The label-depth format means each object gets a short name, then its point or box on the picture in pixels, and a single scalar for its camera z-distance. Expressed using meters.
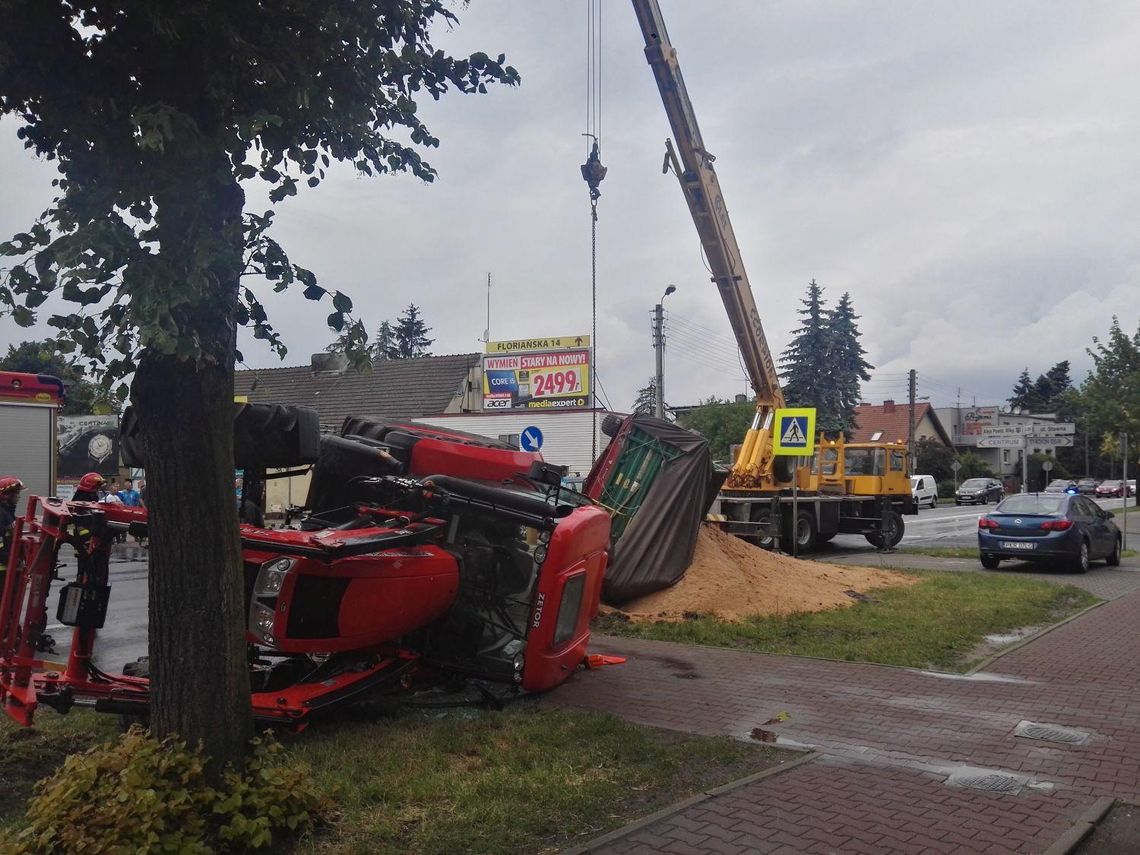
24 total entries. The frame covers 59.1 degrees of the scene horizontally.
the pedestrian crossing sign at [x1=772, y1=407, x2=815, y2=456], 16.72
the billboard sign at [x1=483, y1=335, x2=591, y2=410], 41.97
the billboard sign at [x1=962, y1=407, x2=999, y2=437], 90.69
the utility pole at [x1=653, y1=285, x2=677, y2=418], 34.06
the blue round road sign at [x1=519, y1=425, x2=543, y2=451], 20.62
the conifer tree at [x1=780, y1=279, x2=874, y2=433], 53.91
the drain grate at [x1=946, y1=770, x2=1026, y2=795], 5.39
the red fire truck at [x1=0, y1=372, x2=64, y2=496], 13.76
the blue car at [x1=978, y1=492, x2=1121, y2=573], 17.86
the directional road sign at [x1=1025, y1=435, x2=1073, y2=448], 31.70
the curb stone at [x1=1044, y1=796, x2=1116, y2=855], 4.47
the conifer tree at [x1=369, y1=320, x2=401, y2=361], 76.69
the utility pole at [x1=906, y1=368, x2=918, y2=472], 59.75
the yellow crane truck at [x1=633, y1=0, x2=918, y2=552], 16.95
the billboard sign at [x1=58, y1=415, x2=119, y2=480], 22.52
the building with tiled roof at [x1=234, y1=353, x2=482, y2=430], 38.66
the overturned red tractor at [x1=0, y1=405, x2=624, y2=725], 5.40
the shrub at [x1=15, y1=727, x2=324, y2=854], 3.70
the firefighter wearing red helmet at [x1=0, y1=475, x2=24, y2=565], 10.16
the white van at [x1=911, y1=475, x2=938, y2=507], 50.44
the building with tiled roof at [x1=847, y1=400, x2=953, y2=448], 74.81
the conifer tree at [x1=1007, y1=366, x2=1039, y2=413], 116.24
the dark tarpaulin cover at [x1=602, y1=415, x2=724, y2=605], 11.63
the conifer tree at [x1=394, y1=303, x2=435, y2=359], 85.69
